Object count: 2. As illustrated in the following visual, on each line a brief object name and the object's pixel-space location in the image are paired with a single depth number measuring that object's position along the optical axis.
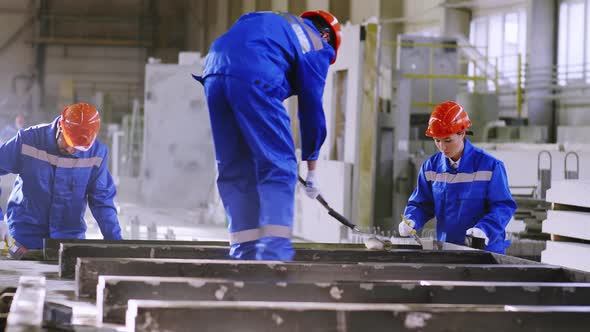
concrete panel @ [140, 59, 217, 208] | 18.55
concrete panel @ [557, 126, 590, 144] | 16.80
